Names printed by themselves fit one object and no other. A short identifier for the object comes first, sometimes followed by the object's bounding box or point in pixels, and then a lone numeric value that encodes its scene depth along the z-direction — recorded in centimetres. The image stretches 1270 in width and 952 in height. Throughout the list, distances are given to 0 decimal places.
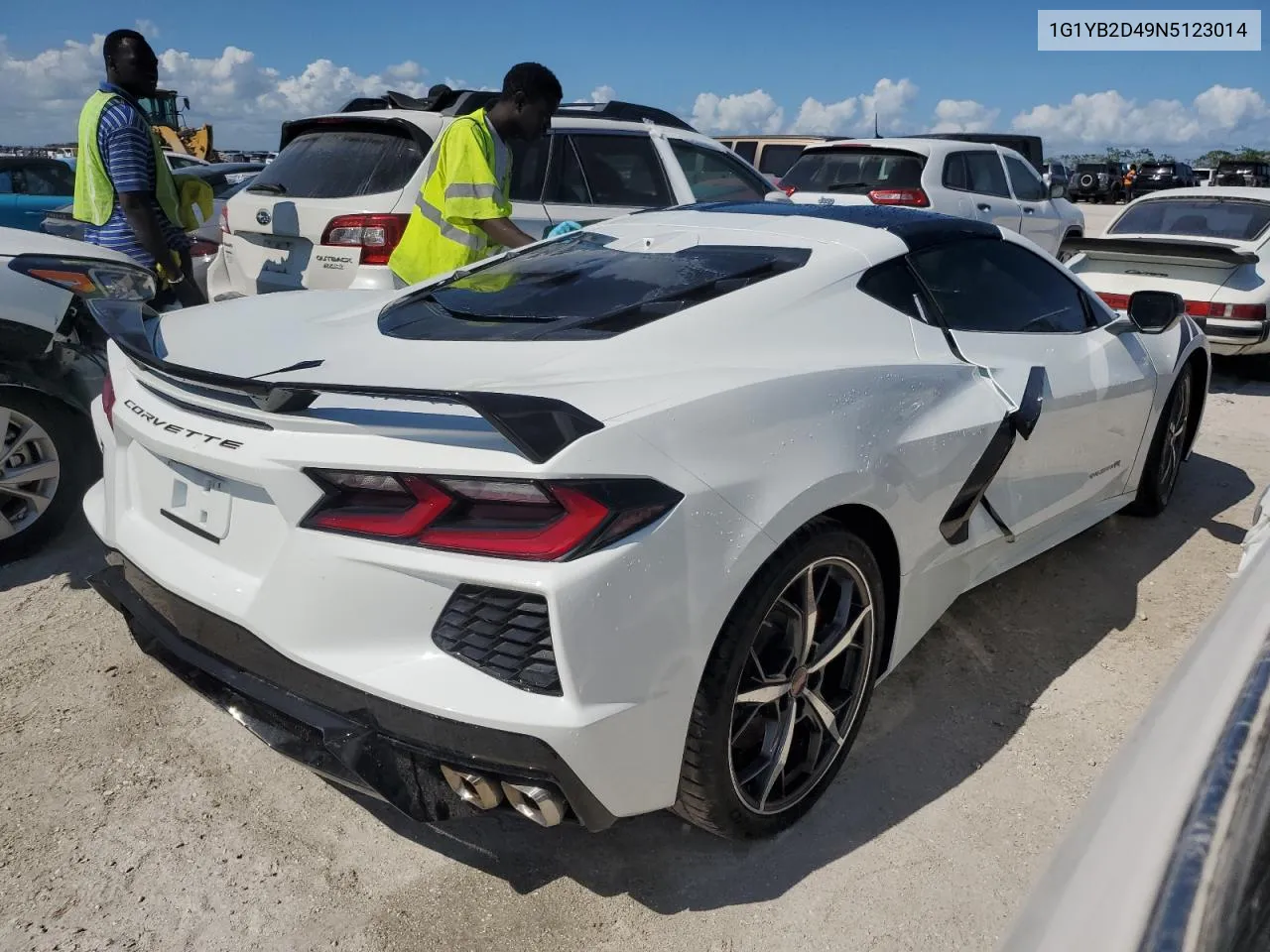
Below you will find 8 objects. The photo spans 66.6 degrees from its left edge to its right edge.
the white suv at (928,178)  905
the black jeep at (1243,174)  2656
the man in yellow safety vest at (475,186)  405
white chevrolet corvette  177
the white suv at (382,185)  495
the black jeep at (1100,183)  3362
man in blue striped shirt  420
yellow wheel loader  1905
